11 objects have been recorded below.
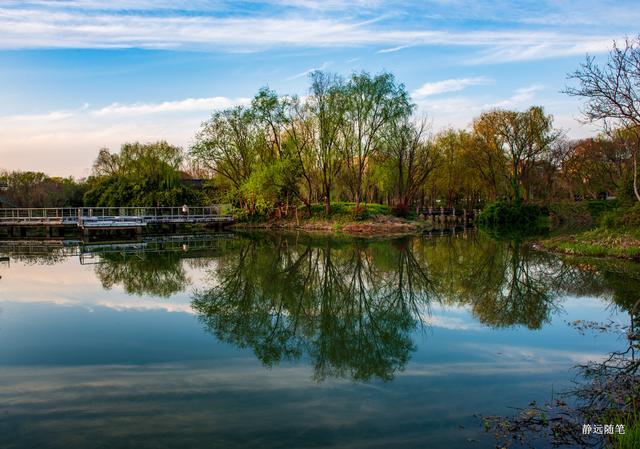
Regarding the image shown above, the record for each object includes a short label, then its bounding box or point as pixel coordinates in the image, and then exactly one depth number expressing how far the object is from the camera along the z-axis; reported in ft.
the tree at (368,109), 138.82
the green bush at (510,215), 159.84
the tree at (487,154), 163.02
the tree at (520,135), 157.38
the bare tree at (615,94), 59.36
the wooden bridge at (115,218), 132.57
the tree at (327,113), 140.77
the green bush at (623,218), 71.97
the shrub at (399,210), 160.66
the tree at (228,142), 157.79
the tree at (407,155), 153.99
